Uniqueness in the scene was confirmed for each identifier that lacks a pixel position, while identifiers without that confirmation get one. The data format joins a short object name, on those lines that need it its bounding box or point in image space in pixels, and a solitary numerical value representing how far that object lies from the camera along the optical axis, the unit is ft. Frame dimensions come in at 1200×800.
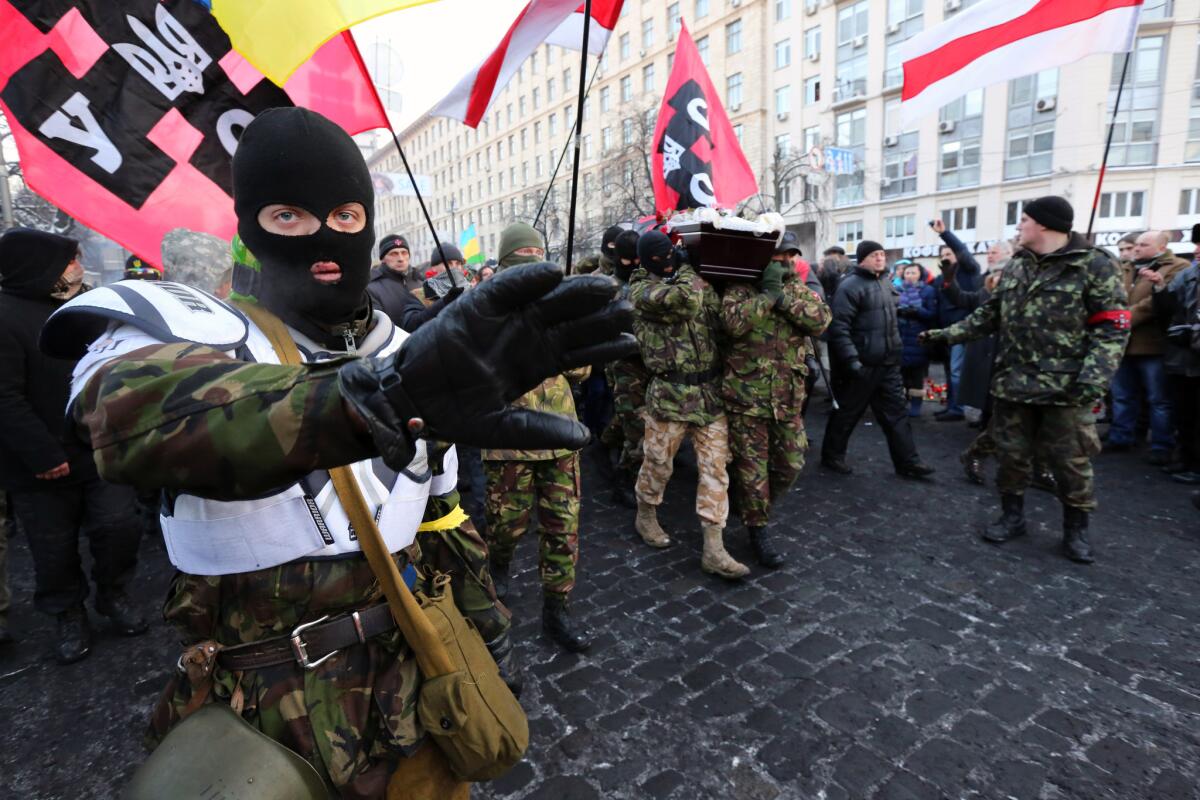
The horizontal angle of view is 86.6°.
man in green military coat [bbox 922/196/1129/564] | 13.12
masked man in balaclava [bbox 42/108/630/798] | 2.91
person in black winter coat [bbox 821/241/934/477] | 18.84
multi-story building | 81.10
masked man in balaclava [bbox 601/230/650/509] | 17.37
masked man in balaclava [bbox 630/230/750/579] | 13.25
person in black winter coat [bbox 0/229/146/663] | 10.33
